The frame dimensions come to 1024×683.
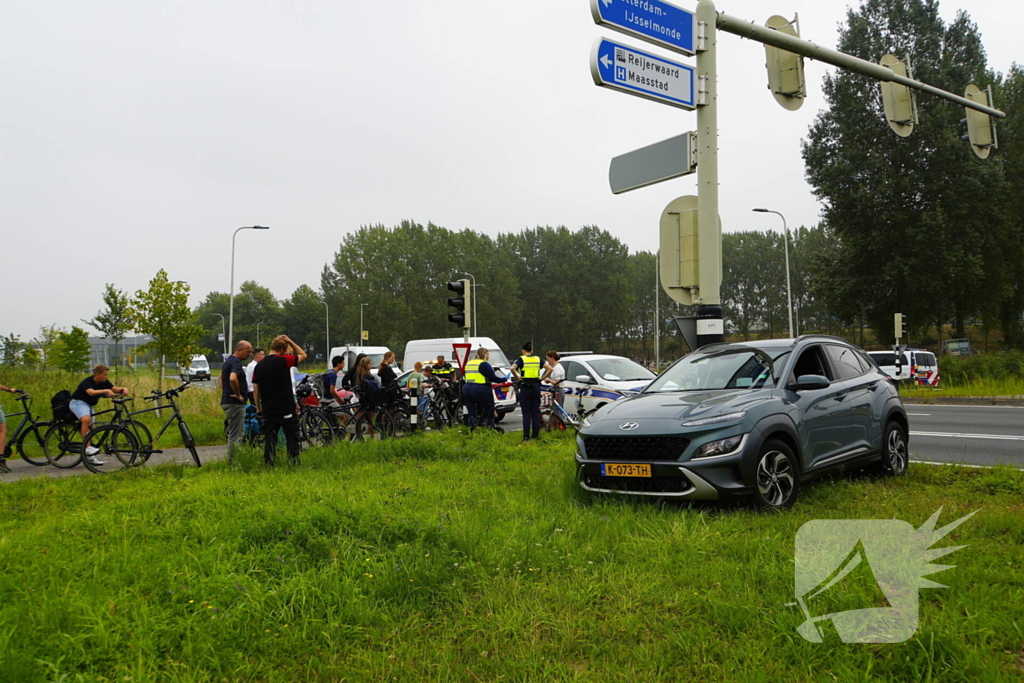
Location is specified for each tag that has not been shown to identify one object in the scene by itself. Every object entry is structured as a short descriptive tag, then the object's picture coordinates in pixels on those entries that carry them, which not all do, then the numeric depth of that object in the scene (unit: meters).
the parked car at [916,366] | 27.80
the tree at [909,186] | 33.41
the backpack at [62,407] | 11.41
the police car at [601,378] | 15.33
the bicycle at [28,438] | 11.30
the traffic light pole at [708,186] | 7.98
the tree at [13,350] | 31.26
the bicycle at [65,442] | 11.19
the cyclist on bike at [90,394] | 11.17
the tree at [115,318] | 27.81
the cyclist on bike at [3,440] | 10.71
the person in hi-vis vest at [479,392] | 14.02
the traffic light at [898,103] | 10.20
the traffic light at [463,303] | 14.22
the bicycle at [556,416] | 14.14
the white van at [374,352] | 28.35
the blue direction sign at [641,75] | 7.62
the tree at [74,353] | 30.94
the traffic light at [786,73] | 8.98
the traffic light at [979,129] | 11.38
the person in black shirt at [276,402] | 9.38
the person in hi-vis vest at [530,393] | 13.05
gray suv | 6.18
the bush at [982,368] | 25.44
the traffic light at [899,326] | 27.58
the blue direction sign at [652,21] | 7.52
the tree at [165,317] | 26.69
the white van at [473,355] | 18.66
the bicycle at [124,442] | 10.51
